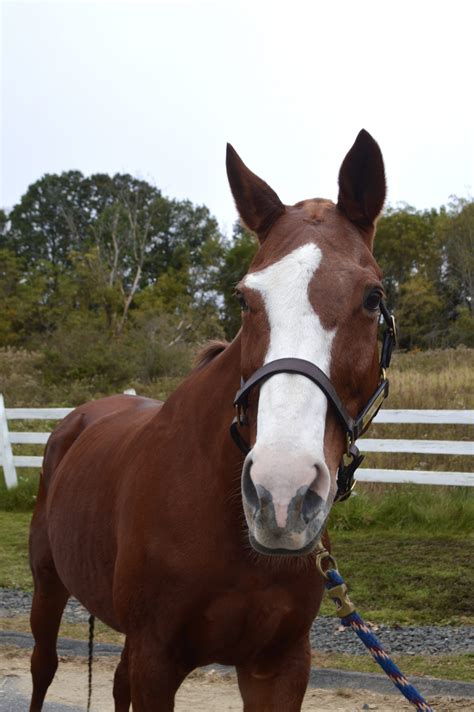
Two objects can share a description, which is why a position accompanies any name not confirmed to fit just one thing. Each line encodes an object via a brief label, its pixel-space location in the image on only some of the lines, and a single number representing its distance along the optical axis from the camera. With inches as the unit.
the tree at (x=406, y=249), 1214.3
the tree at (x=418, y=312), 1101.7
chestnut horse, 81.7
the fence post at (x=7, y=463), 434.6
